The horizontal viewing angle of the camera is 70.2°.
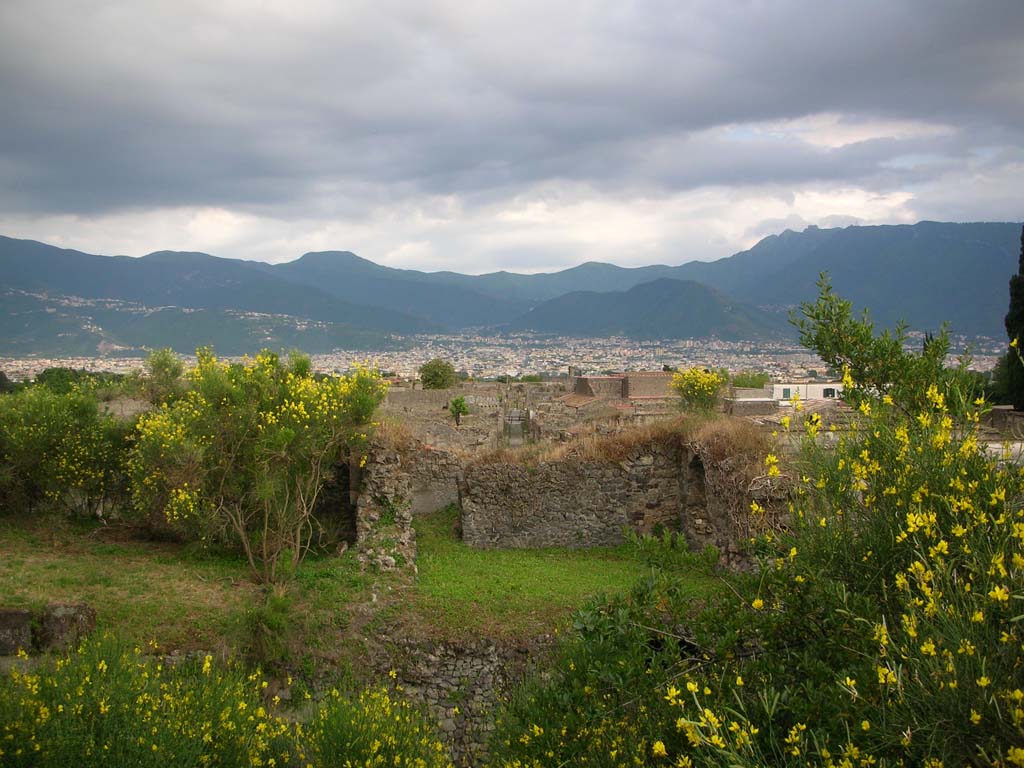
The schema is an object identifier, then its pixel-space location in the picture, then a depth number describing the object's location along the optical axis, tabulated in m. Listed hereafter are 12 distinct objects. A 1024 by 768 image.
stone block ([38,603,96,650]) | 10.62
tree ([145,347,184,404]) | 19.83
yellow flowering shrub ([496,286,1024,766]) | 3.75
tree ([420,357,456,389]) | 65.50
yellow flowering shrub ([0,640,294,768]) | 6.47
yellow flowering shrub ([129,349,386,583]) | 14.11
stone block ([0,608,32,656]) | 10.61
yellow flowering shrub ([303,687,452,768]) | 6.91
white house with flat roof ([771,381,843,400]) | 51.69
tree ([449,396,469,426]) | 37.49
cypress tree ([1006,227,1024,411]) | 35.83
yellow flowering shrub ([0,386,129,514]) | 16.64
